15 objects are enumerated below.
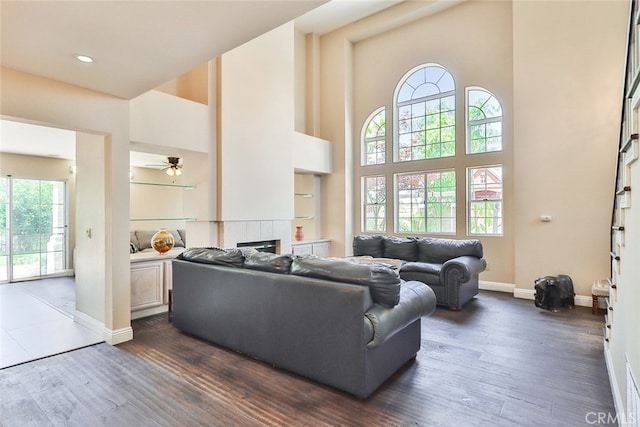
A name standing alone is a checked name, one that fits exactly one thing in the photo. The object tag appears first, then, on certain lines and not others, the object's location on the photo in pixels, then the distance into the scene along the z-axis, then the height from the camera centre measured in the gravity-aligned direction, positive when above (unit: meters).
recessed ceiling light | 2.57 +1.23
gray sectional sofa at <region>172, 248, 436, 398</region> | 2.35 -0.81
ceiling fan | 5.96 +0.90
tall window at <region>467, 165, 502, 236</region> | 5.91 +0.22
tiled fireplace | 5.07 -0.31
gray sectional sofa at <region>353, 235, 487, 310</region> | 4.54 -0.75
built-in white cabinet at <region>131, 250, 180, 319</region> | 4.18 -0.90
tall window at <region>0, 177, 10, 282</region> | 6.49 -0.23
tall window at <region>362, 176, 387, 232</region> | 7.32 +0.24
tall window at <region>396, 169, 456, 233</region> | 6.44 +0.22
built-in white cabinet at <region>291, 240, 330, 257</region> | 6.70 -0.72
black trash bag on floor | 4.51 -1.10
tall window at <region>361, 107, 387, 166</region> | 7.39 +1.67
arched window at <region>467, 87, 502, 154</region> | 5.95 +1.66
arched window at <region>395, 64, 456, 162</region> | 6.49 +2.01
